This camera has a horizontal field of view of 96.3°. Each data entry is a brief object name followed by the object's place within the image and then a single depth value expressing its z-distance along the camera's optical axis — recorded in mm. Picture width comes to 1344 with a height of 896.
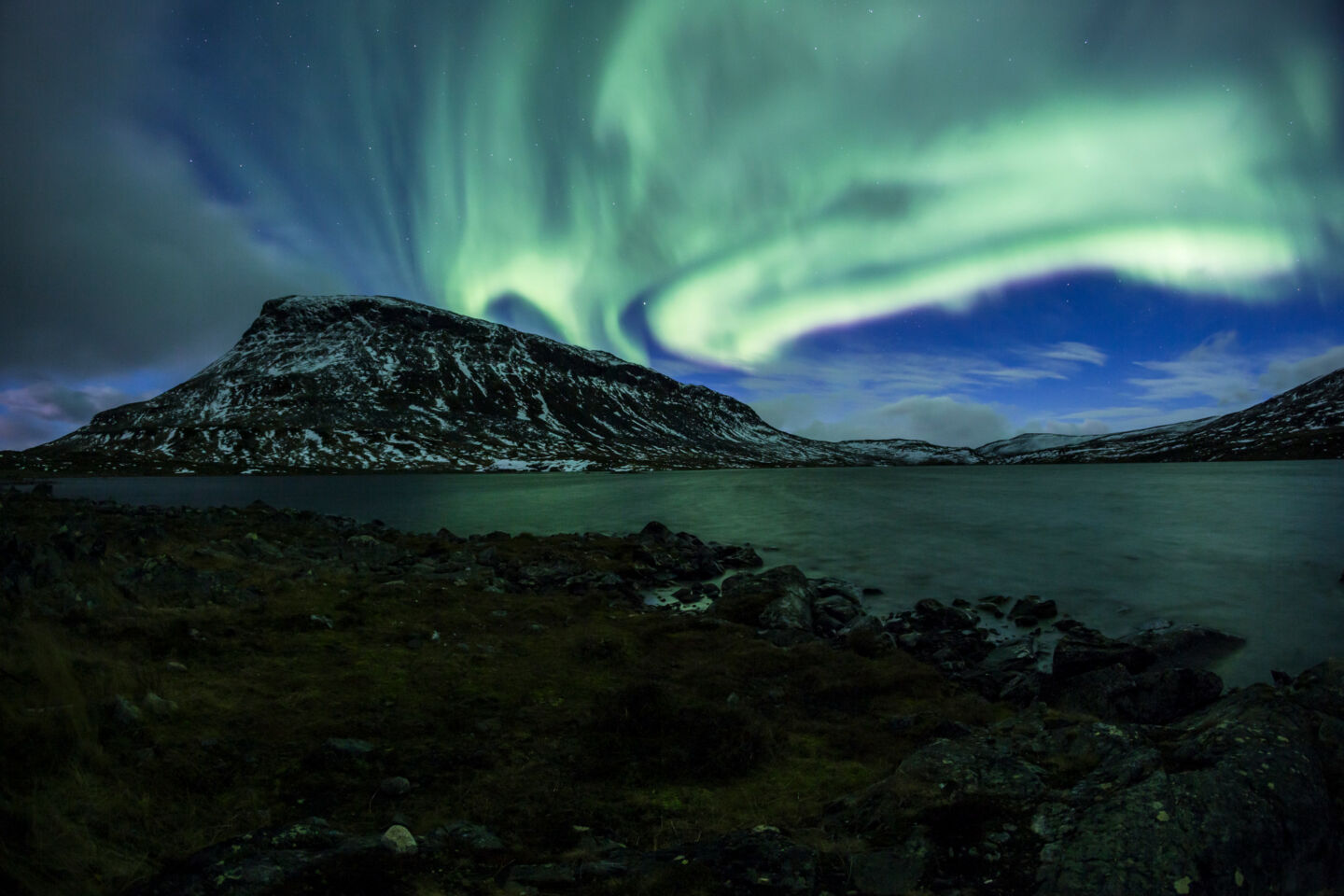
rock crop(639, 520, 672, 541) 40666
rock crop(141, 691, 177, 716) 7977
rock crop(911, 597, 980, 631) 21380
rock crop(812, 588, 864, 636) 20266
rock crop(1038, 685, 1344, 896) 5063
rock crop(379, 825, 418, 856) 5488
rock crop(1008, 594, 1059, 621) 23266
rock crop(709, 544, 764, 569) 33509
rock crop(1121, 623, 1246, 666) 17125
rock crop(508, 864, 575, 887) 5211
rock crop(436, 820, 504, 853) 6020
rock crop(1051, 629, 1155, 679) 14852
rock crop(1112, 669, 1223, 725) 11922
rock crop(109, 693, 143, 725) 7418
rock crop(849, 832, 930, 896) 5020
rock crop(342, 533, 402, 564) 24875
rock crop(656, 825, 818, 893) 5066
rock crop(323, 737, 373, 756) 7879
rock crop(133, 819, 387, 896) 4617
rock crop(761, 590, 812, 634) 18500
